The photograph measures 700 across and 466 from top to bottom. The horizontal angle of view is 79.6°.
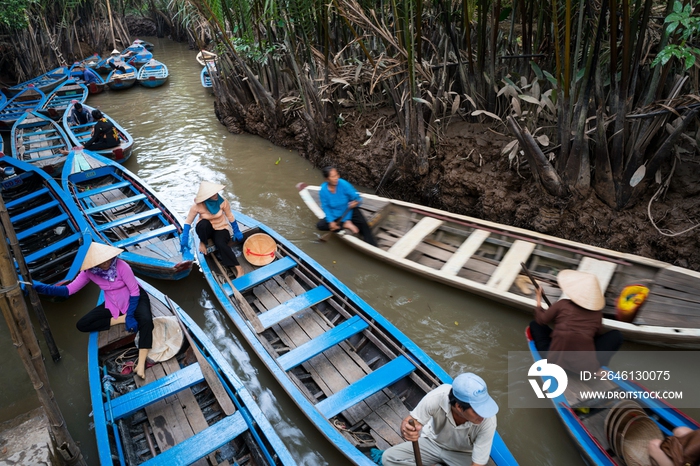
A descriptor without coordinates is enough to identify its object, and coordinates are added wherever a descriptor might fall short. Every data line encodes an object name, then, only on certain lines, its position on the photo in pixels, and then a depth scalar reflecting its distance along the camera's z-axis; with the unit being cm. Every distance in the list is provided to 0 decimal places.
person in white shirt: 241
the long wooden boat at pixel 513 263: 405
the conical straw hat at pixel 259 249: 558
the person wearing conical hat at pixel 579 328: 330
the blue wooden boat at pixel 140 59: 1623
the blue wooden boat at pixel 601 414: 309
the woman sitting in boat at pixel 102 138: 879
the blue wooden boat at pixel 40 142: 836
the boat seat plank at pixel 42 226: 592
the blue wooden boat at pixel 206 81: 1316
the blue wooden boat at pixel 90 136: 875
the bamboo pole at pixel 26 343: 263
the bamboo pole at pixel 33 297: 402
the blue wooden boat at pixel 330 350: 356
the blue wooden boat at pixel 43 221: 540
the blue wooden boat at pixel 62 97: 1148
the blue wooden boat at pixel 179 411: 326
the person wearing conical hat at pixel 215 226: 516
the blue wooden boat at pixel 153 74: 1418
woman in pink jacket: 388
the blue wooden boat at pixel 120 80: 1399
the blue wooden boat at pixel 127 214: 536
